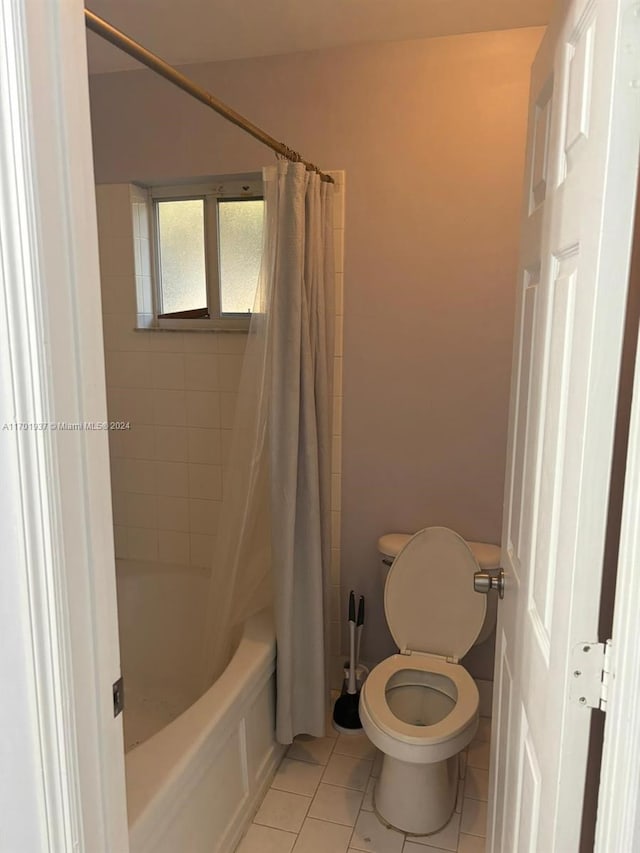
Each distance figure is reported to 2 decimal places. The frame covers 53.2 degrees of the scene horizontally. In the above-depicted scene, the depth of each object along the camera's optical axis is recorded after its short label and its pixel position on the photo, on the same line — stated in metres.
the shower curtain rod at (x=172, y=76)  1.13
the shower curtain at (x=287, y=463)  1.92
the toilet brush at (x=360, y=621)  2.38
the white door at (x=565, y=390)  0.72
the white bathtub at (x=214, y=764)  1.44
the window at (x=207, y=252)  2.50
